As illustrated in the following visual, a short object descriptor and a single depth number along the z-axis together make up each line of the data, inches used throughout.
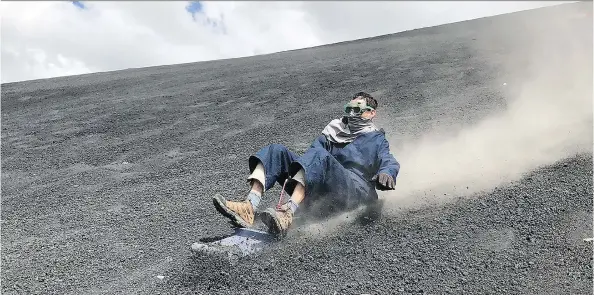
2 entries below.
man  148.8
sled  144.1
